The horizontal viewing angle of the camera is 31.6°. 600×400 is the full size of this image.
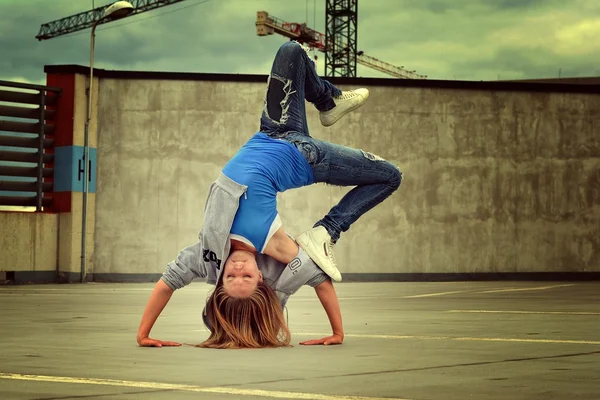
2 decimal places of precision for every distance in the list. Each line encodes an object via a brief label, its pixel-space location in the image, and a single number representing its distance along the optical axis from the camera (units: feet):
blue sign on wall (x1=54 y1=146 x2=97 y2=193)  87.66
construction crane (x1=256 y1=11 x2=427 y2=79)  381.81
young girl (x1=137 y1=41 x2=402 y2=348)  23.24
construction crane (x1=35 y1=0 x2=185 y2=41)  409.08
